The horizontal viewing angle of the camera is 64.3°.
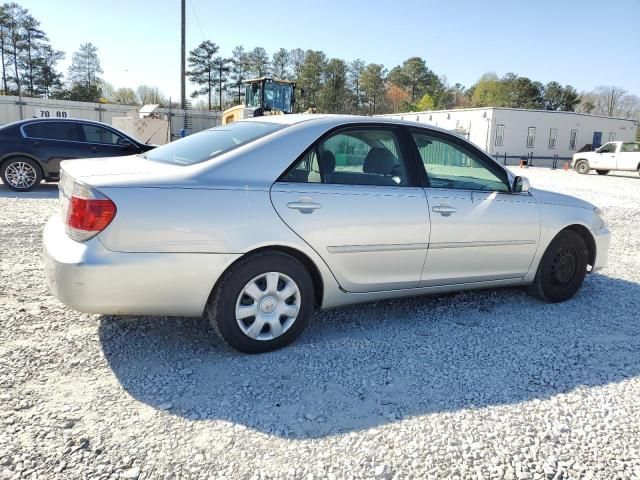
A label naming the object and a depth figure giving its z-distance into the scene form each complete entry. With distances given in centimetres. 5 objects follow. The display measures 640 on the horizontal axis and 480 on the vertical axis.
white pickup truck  2403
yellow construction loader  2688
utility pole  2858
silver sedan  289
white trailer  3541
